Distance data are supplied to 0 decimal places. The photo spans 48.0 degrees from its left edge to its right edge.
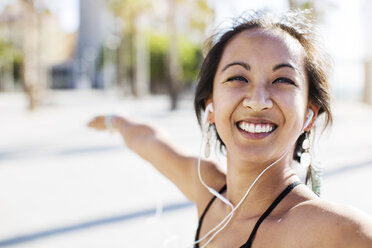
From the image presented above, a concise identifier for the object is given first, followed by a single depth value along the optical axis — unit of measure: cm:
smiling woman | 141
